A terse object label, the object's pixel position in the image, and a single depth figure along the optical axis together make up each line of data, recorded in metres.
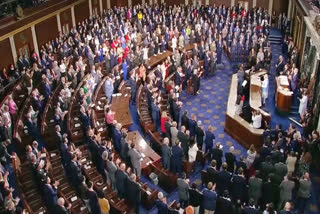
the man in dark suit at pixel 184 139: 9.52
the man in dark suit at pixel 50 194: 7.49
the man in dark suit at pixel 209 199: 7.42
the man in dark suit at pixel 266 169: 8.09
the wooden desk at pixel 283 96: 12.09
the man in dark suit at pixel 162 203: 7.28
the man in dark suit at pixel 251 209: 6.96
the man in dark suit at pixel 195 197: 7.69
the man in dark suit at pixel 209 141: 9.81
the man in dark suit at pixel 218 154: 9.02
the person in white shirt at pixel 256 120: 10.83
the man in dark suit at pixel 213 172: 8.20
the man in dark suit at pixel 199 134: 10.10
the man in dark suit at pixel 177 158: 8.96
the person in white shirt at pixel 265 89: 12.69
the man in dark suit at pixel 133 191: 7.79
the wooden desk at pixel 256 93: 11.35
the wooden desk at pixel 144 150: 9.45
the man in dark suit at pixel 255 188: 7.76
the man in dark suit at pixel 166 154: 9.05
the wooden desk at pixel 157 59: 15.53
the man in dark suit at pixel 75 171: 8.05
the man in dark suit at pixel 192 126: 10.41
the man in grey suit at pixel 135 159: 8.75
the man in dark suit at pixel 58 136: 9.09
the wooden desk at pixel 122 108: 11.20
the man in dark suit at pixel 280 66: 14.05
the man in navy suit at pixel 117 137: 9.65
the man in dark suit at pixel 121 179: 7.92
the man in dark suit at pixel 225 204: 7.34
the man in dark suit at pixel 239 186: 7.85
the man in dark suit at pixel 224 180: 8.03
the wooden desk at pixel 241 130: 10.71
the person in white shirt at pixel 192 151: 9.45
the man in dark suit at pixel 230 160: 8.81
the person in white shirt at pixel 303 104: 11.50
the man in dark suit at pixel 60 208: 6.99
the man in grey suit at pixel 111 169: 8.18
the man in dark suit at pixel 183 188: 7.87
